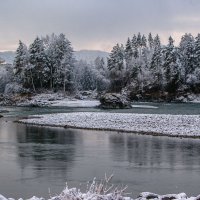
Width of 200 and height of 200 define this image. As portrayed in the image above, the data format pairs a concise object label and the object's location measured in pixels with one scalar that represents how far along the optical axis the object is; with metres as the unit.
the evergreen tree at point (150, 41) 140.00
